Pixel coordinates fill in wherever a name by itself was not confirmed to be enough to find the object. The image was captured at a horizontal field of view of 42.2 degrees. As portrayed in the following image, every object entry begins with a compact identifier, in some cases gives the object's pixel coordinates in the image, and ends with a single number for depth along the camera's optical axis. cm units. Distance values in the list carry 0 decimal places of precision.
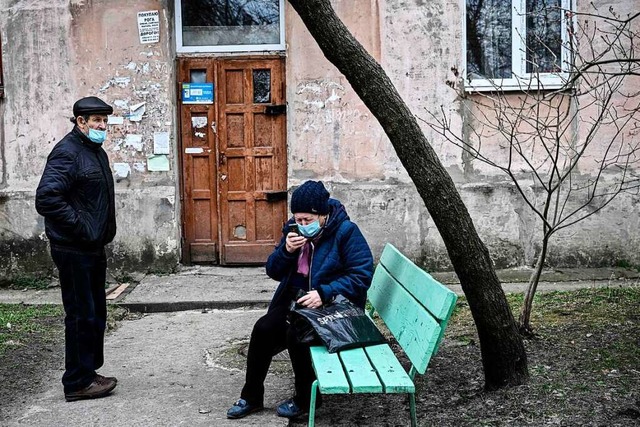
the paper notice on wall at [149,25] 904
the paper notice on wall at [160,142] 909
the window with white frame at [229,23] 935
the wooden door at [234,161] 932
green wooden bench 397
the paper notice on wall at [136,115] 909
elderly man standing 508
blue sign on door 931
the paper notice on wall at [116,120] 909
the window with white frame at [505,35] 917
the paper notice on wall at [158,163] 910
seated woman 475
